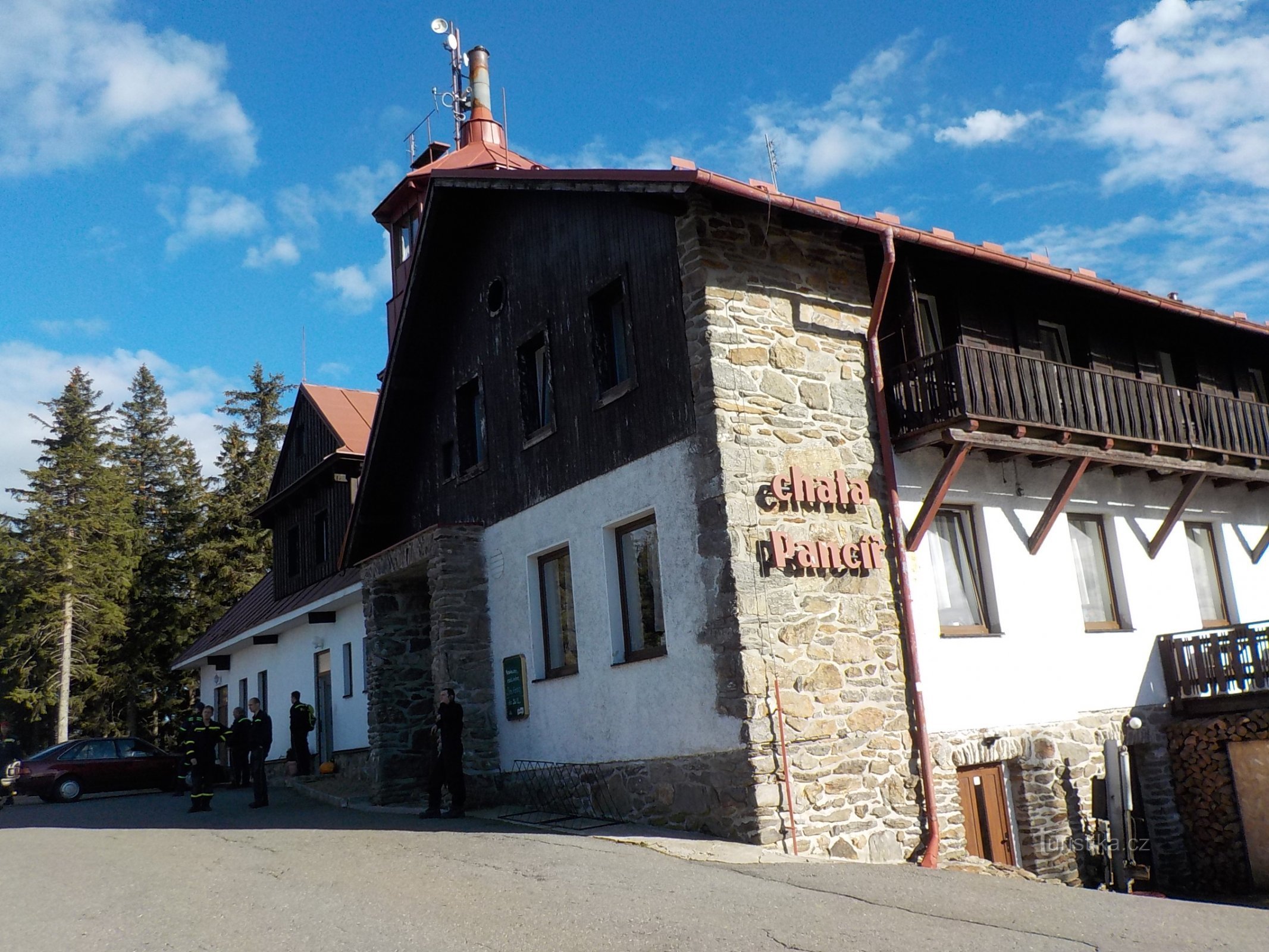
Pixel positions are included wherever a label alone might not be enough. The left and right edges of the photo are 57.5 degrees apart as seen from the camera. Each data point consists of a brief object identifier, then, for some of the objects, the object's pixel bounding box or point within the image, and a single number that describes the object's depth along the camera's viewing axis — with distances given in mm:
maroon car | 24312
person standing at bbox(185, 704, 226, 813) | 17344
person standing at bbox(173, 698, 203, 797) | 19141
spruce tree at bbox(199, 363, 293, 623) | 40500
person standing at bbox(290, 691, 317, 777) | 22312
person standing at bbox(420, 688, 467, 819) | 13992
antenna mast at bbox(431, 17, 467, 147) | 28312
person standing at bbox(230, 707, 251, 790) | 20000
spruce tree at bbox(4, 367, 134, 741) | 36562
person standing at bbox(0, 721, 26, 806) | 23219
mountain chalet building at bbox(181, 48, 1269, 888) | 11406
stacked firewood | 13719
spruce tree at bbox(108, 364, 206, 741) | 40406
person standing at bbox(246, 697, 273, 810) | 17297
